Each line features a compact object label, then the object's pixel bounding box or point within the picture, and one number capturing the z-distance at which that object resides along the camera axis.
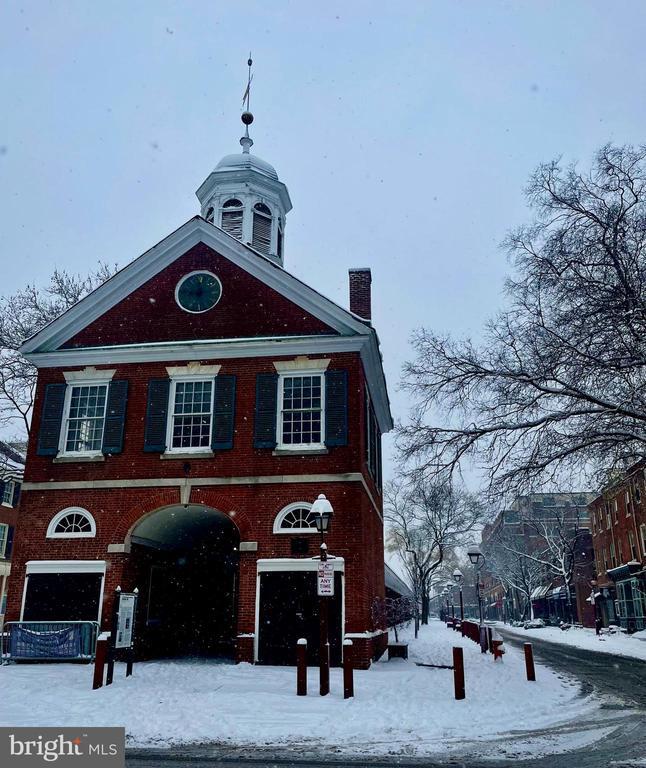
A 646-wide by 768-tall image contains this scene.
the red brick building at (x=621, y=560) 40.44
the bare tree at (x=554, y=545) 50.28
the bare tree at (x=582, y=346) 16.62
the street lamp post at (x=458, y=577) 29.20
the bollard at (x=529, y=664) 14.53
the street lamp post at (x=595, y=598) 40.61
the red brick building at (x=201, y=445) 16.48
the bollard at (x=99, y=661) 12.36
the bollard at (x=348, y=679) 11.73
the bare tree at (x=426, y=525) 45.91
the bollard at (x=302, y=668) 11.80
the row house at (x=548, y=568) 56.00
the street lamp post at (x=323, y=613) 11.99
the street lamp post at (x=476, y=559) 20.92
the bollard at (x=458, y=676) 11.83
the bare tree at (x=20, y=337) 27.39
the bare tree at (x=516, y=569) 62.28
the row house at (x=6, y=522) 42.09
